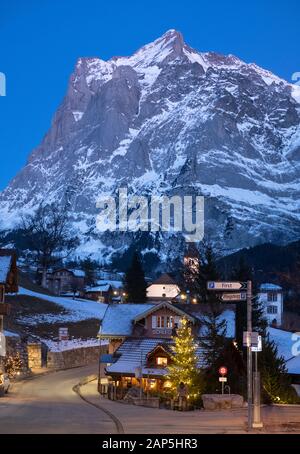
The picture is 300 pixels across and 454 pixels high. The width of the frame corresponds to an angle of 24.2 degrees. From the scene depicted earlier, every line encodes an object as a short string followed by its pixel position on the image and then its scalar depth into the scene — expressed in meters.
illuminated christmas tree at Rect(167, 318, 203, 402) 44.84
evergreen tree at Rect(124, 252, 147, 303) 115.25
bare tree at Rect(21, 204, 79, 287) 118.69
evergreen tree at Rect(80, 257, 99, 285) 186.38
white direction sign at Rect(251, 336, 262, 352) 27.49
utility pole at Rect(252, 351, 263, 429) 27.27
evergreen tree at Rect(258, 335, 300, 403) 44.97
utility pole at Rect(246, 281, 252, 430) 27.17
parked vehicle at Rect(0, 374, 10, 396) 47.49
